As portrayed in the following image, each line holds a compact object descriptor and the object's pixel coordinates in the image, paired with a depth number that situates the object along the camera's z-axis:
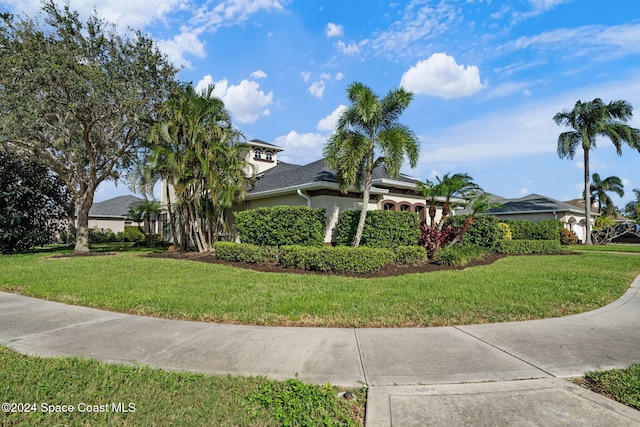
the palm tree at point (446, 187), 15.01
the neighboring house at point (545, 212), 30.95
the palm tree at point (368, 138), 12.16
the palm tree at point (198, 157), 15.65
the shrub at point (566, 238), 27.69
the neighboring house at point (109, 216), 37.69
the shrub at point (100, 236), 32.69
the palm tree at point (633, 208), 34.15
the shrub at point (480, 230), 17.56
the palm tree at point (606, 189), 42.53
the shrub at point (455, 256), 12.81
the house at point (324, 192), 15.64
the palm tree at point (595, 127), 27.34
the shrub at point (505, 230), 21.19
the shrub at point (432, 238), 14.68
